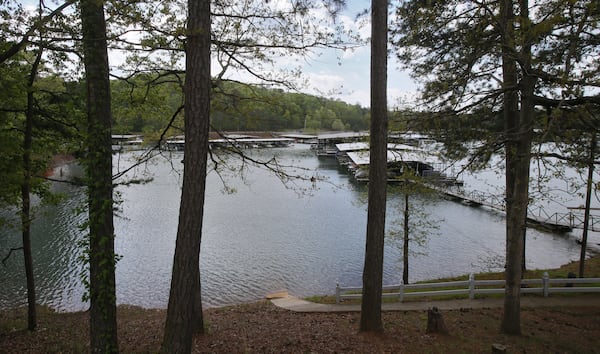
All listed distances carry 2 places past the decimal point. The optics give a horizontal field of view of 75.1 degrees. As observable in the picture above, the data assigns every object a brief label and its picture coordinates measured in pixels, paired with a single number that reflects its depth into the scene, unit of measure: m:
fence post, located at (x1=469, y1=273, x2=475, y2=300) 10.88
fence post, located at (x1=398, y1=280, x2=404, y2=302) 10.96
